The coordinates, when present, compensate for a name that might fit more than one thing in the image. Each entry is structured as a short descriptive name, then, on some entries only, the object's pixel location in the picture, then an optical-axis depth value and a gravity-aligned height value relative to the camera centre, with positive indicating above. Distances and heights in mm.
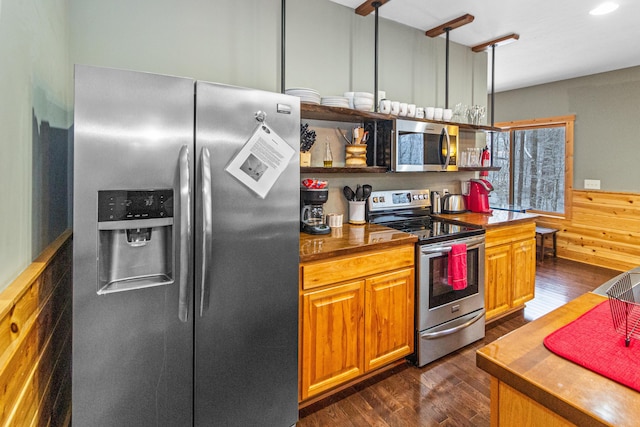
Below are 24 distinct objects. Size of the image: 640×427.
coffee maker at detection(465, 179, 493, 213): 3471 +149
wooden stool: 4957 -433
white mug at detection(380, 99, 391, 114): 2740 +798
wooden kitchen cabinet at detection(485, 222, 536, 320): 2887 -492
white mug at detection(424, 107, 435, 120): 3100 +852
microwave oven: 2758 +518
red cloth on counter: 860 -372
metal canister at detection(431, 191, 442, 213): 3330 +72
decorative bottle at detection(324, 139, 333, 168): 2732 +436
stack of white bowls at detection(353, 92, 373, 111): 2588 +790
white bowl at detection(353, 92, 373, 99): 2605 +839
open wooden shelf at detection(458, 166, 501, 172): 3310 +399
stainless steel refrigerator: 1332 -187
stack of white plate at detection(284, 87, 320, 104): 2330 +758
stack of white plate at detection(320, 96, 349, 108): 2459 +746
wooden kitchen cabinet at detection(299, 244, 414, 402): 1943 -634
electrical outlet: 4842 +375
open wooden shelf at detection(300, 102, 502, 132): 2326 +675
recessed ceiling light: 2785 +1633
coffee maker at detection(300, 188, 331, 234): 2340 -17
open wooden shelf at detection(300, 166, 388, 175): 2398 +279
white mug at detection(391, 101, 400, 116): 2791 +800
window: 5191 +720
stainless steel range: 2379 -535
